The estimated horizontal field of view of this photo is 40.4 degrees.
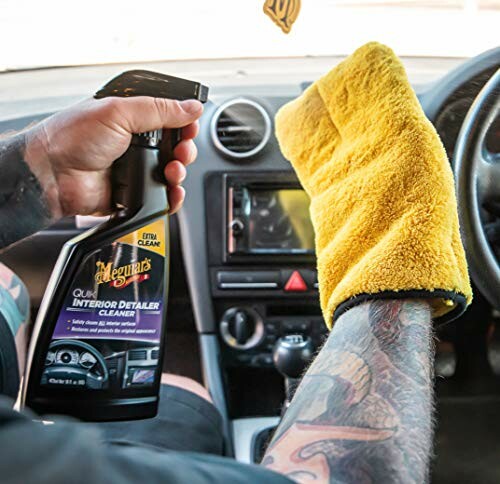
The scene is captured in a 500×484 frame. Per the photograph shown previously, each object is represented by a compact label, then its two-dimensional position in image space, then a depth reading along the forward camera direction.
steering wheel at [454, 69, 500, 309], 0.86
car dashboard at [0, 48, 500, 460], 1.19
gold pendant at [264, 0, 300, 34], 0.81
